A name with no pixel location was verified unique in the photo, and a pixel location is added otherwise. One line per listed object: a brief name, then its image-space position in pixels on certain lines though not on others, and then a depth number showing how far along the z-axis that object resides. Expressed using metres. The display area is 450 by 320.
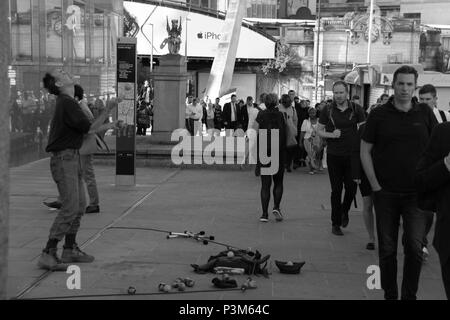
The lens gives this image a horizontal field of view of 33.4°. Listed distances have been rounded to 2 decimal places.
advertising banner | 68.94
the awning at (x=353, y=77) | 31.45
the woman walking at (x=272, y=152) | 9.96
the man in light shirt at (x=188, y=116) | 23.91
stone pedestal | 18.42
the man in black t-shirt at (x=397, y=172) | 5.78
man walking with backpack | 9.13
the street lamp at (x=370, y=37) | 53.06
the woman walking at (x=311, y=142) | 16.22
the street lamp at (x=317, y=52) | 56.94
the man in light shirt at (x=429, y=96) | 8.27
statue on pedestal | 20.19
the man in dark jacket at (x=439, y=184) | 4.29
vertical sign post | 12.37
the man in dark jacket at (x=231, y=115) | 23.66
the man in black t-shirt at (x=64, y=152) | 6.95
